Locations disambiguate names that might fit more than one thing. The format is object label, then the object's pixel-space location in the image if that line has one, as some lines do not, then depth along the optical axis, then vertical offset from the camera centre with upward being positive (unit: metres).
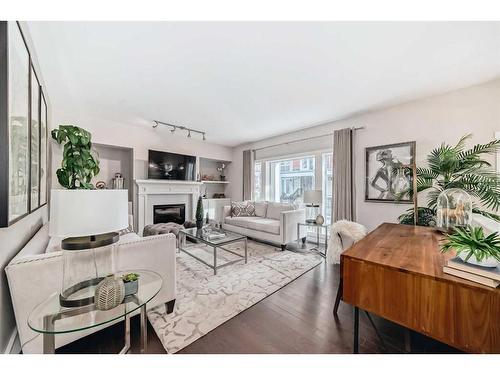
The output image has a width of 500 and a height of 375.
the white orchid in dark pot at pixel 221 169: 6.32 +0.61
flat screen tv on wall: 4.50 +0.52
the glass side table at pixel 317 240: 3.47 -1.03
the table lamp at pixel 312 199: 3.69 -0.20
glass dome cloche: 1.64 -0.17
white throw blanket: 2.08 -0.49
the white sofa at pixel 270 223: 3.59 -0.70
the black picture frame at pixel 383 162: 3.07 +0.44
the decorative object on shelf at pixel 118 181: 4.20 +0.13
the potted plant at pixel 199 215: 3.40 -0.47
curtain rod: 3.58 +1.10
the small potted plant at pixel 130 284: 1.19 -0.59
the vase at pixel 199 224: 3.42 -0.63
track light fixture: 4.06 +1.32
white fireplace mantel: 4.35 -0.18
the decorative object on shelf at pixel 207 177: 5.83 +0.32
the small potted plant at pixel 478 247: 0.90 -0.28
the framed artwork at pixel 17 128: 1.00 +0.37
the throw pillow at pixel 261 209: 4.61 -0.49
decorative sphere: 1.05 -0.58
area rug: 1.58 -1.12
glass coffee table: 2.72 -0.75
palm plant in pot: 2.17 +0.17
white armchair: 1.10 -0.55
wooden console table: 0.83 -0.52
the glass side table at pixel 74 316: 0.93 -0.66
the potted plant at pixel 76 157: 1.94 +0.31
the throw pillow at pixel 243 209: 4.70 -0.50
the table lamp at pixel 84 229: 0.97 -0.21
